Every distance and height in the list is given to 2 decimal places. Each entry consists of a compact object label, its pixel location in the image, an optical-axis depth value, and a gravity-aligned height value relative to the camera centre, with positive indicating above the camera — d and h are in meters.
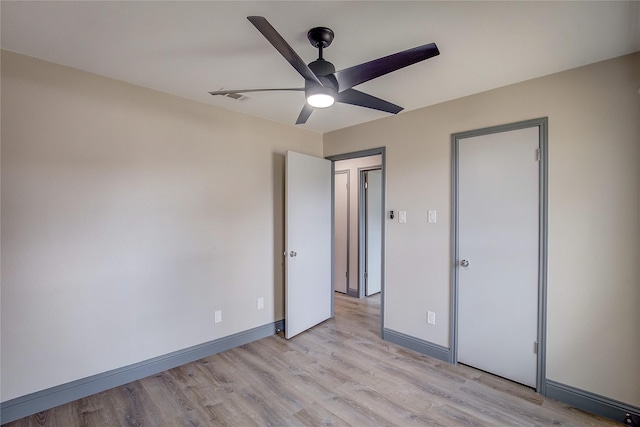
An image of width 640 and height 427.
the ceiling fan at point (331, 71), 1.44 +0.75
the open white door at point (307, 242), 3.26 -0.38
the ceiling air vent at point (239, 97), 2.65 +1.02
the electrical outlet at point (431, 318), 2.88 -1.06
